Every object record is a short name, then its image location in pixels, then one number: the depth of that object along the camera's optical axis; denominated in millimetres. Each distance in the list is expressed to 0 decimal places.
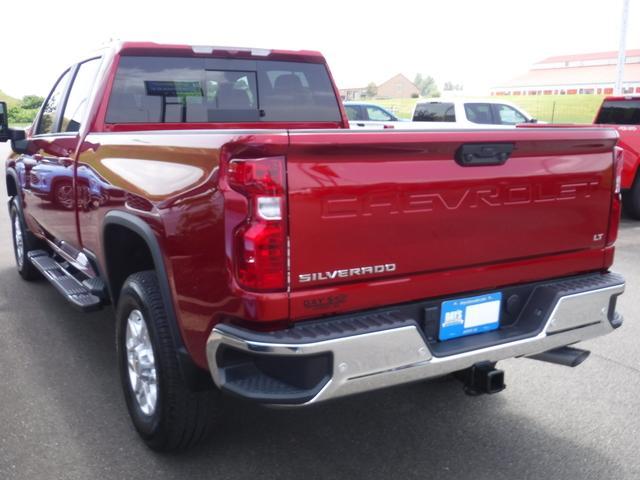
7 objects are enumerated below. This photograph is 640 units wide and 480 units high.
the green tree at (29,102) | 44506
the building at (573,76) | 90062
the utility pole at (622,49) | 20031
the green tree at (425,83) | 177775
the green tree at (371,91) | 115375
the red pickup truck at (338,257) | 2455
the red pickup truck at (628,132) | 9805
